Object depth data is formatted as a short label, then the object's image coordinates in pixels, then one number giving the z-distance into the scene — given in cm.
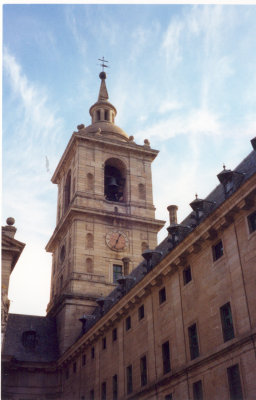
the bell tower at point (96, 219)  5044
